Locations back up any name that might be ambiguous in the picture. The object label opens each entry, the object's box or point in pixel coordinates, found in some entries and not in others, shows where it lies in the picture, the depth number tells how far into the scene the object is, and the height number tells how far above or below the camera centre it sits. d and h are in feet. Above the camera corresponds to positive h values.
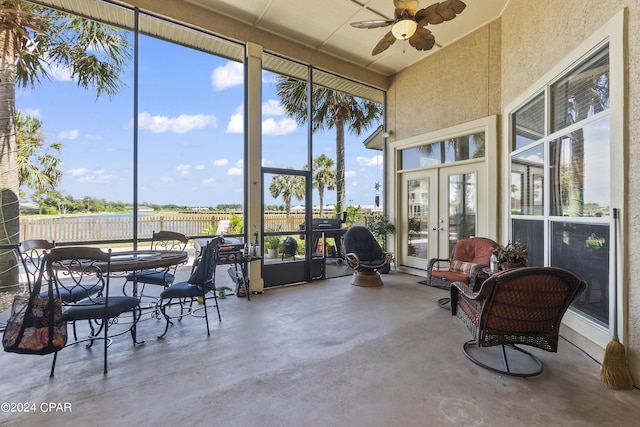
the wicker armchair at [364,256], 17.11 -2.49
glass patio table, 8.80 -1.44
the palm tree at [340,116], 29.17 +10.22
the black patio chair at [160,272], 11.60 -2.26
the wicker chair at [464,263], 12.77 -2.16
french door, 17.06 +0.30
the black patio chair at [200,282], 10.07 -2.43
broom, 7.02 -3.69
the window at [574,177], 8.38 +1.28
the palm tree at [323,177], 32.12 +4.13
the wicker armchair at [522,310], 7.16 -2.43
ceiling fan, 10.27 +7.15
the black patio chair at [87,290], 7.39 -2.46
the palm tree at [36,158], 15.27 +3.04
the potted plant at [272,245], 16.81 -1.74
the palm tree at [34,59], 13.01 +7.96
